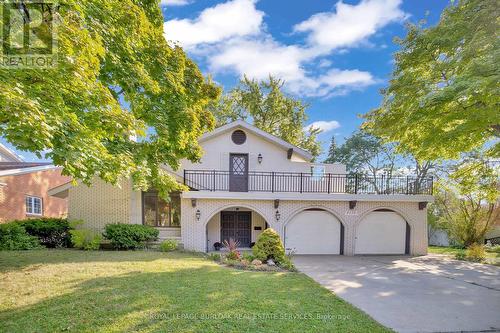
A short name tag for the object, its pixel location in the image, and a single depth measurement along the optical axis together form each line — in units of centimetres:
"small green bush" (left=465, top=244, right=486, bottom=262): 1252
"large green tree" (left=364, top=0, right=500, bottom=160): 709
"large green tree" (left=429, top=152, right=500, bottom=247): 1433
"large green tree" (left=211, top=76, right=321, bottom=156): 2497
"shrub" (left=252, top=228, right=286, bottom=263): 996
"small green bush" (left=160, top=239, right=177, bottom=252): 1216
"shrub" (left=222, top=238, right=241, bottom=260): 1037
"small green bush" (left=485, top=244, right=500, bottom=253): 1572
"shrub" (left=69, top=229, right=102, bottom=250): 1198
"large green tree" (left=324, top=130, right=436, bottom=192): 2823
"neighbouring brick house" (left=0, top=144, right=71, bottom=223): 1606
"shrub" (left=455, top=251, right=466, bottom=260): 1289
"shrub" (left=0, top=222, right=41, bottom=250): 1137
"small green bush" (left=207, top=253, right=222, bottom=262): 1067
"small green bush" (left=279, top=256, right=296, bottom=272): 932
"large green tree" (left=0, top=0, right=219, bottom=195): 416
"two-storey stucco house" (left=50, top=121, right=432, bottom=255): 1323
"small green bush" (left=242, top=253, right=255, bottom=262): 1013
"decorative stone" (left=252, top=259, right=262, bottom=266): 938
